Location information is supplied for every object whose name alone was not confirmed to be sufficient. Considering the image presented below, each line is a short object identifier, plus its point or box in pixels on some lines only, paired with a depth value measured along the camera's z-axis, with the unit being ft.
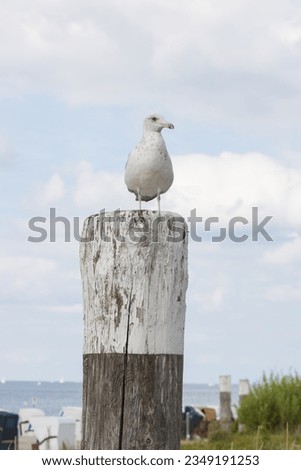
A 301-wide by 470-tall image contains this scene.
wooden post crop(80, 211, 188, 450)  13.09
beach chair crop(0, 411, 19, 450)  54.44
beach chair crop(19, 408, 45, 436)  62.56
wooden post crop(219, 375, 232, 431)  65.36
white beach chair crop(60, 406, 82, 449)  77.77
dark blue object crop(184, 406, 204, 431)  80.64
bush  56.90
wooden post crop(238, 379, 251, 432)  68.74
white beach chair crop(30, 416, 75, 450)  57.00
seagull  15.75
